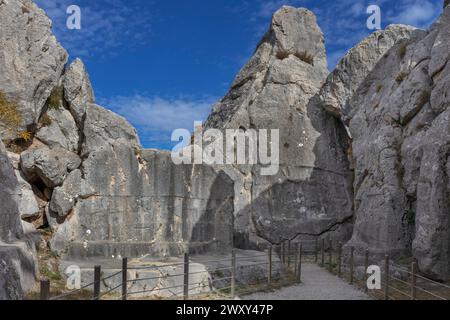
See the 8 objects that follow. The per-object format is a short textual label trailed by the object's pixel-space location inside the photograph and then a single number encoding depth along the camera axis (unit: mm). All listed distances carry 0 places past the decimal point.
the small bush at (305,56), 27927
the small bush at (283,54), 27469
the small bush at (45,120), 16469
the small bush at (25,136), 15266
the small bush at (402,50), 19875
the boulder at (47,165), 14734
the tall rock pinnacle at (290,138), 24141
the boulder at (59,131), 16188
